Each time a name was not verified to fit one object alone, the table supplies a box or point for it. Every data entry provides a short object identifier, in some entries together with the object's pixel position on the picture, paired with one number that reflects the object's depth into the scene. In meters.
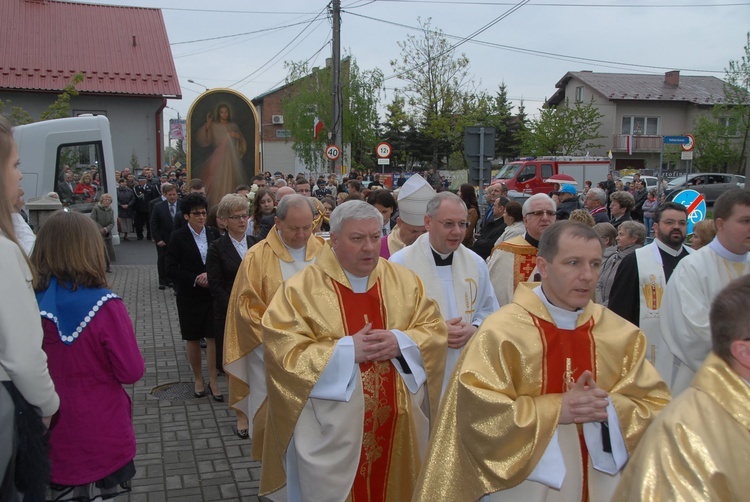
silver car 29.23
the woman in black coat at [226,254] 6.03
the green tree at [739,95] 37.41
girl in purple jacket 3.14
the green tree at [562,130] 39.38
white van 12.50
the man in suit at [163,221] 11.47
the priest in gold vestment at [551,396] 2.63
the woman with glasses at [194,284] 6.57
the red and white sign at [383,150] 23.03
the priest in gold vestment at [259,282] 4.93
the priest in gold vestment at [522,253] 5.51
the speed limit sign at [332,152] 22.42
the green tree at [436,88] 35.53
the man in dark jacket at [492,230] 7.86
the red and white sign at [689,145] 18.59
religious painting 10.67
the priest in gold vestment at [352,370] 3.44
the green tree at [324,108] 34.53
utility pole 21.20
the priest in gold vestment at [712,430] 1.78
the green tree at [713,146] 39.78
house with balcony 47.78
